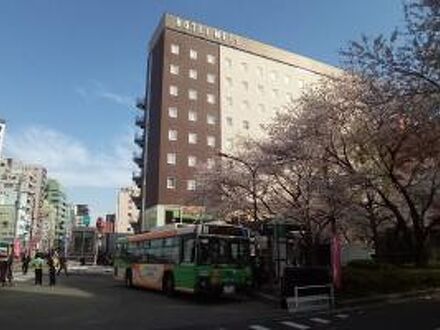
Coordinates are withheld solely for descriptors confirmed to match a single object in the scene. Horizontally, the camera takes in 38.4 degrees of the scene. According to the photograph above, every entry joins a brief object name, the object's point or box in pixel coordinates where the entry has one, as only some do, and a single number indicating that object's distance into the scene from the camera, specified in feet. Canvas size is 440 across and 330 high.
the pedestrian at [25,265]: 145.59
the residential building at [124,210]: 441.68
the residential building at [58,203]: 494.18
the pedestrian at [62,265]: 143.76
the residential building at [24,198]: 317.34
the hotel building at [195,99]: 221.46
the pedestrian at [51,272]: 103.28
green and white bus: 75.87
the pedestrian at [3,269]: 99.66
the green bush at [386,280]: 73.67
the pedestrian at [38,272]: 106.41
